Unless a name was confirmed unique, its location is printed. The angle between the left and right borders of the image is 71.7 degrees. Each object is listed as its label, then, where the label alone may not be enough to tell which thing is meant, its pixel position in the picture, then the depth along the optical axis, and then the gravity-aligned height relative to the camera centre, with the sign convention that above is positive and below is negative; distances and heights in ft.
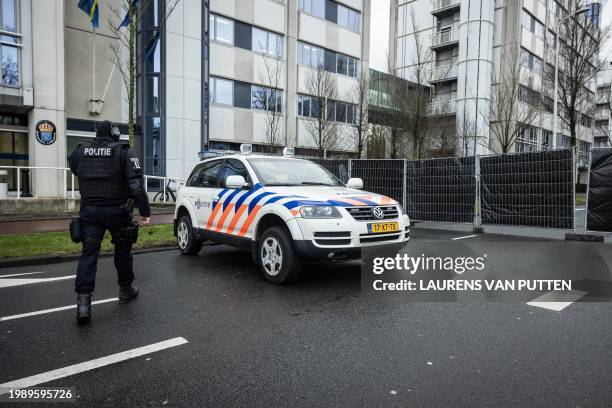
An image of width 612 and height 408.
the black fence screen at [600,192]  30.01 -0.25
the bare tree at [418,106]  59.14 +11.70
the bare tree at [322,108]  75.66 +14.77
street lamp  50.31 +16.57
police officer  14.32 -0.41
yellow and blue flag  56.08 +22.93
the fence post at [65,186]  49.81 -0.74
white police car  17.15 -1.36
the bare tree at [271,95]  77.92 +16.52
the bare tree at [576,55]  50.44 +16.14
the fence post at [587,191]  30.02 -0.20
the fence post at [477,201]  35.70 -1.24
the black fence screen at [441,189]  36.65 -0.33
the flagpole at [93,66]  61.41 +16.70
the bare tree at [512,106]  61.67 +12.14
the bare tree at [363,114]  71.41 +12.37
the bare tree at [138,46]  63.82 +21.45
